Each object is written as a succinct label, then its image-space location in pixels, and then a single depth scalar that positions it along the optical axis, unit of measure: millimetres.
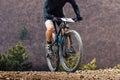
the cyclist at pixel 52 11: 12723
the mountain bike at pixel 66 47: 12114
